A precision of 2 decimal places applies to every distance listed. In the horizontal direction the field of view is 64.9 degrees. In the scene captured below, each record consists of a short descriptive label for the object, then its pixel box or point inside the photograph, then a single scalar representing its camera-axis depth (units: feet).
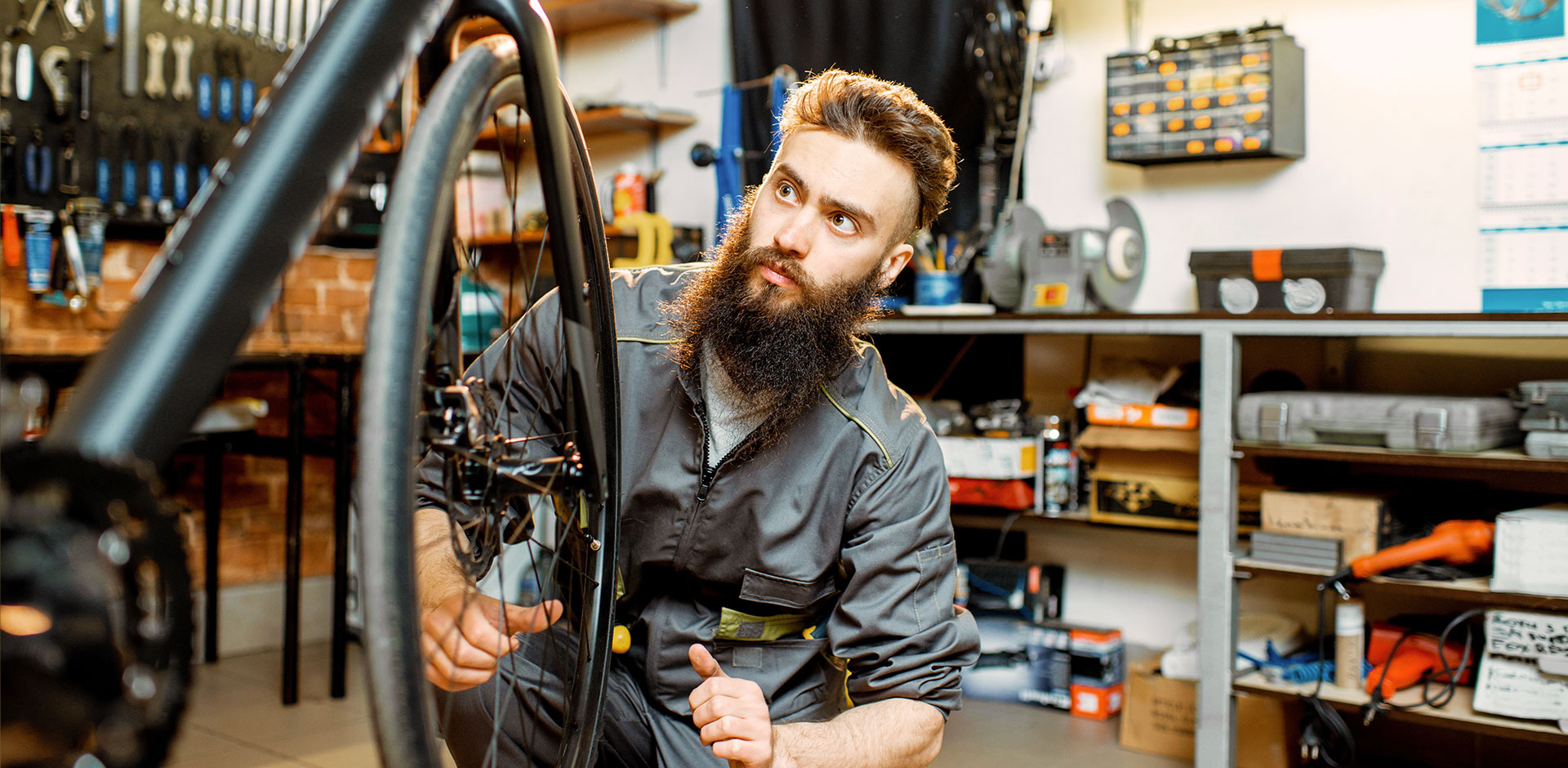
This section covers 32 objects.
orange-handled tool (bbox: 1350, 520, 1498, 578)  7.64
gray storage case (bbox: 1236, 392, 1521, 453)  7.48
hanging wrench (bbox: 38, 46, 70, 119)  10.50
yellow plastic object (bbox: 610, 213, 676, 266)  12.09
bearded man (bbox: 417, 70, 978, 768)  4.60
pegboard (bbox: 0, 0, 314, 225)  10.48
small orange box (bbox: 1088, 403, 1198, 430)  9.05
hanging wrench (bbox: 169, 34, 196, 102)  11.35
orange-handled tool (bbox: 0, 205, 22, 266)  10.11
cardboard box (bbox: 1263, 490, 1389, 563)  7.89
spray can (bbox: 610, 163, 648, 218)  13.15
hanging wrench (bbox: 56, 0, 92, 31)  10.68
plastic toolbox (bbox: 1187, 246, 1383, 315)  8.29
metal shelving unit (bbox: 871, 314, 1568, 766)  8.20
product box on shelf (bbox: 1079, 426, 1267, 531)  9.14
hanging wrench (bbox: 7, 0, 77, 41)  10.39
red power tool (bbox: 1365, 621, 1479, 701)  7.88
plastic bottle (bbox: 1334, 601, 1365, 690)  7.98
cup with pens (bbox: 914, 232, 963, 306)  10.11
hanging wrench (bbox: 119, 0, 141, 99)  11.03
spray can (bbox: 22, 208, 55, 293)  10.19
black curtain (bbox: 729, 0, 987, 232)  10.96
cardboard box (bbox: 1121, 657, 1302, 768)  8.50
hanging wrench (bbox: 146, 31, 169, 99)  11.14
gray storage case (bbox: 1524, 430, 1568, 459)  7.22
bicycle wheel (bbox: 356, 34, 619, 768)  2.04
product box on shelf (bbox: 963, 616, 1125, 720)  9.82
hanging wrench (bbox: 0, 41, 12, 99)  10.30
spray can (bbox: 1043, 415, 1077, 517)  9.91
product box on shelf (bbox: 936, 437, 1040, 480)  9.79
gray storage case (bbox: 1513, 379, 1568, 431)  7.29
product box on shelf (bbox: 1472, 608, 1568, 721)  7.24
